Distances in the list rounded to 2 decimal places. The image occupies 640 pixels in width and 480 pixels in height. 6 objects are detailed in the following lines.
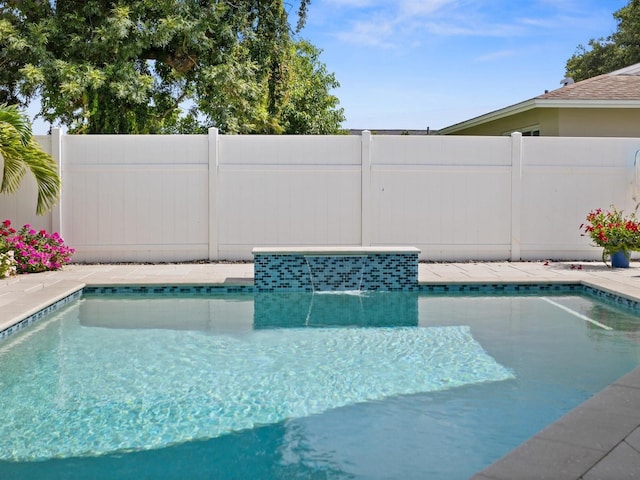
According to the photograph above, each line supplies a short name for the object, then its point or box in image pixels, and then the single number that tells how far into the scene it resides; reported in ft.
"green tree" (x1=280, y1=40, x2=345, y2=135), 69.62
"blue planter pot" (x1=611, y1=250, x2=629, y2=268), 31.96
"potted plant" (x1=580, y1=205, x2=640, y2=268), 31.45
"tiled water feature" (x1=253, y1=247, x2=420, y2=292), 27.55
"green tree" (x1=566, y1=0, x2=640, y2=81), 80.79
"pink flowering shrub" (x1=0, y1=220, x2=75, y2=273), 29.68
